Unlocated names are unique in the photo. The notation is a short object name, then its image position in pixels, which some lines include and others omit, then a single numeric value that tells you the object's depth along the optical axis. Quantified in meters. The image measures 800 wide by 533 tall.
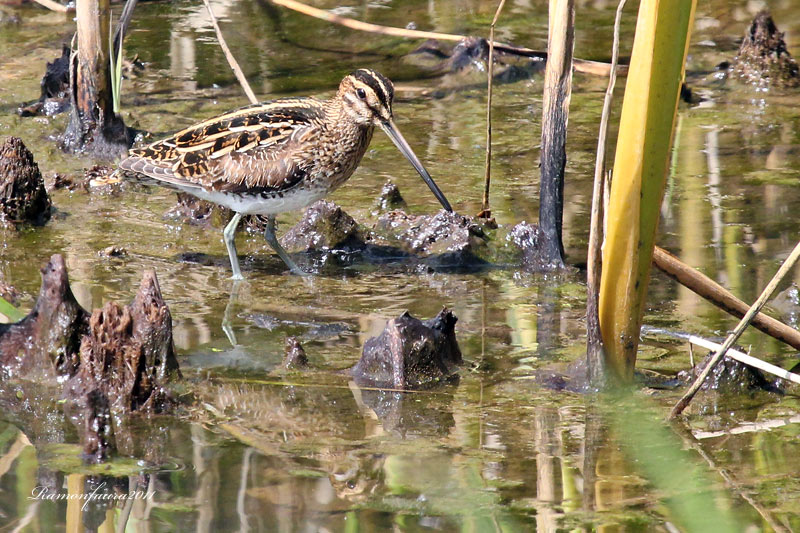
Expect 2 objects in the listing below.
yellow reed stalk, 8.04
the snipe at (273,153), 13.11
